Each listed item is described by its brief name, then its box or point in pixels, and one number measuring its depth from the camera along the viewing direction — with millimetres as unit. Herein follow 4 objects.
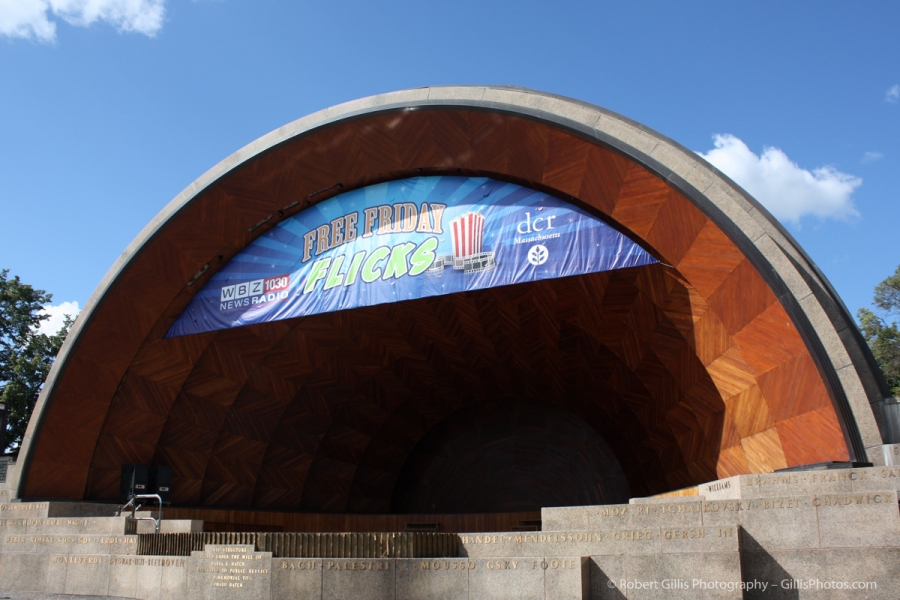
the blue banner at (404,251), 15344
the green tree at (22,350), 30625
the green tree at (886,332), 30953
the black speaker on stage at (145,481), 19484
